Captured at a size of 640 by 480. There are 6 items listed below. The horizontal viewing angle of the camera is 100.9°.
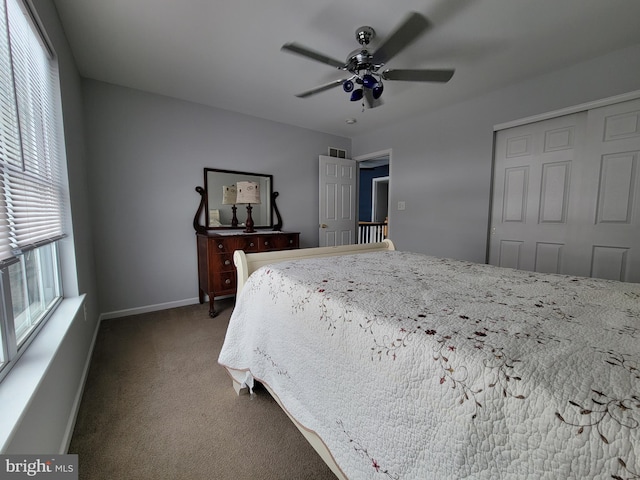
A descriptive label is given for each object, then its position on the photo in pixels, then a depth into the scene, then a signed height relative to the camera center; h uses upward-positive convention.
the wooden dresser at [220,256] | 2.87 -0.47
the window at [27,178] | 0.98 +0.16
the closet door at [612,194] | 2.16 +0.18
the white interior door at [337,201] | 4.18 +0.21
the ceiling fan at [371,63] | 1.56 +1.01
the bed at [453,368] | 0.50 -0.39
